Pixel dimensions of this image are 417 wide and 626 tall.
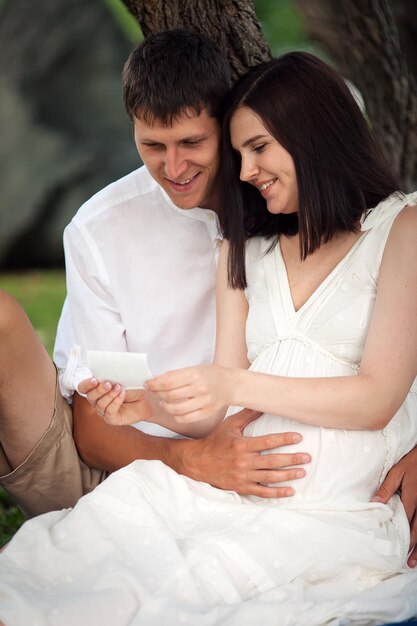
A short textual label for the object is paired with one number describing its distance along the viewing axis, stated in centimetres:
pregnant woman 298
